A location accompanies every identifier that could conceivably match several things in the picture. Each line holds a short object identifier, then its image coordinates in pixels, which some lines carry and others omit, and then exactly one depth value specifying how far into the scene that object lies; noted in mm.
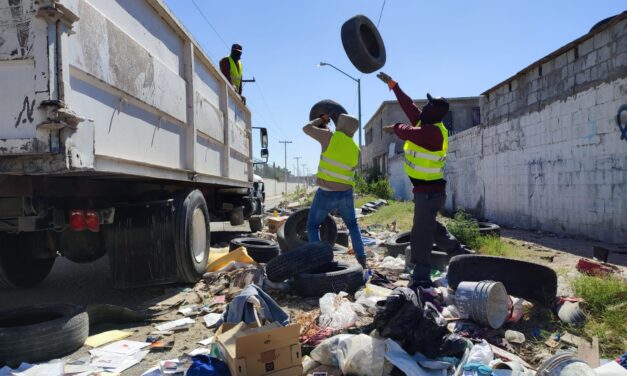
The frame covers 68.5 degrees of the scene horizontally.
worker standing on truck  7844
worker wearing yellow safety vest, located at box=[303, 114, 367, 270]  5293
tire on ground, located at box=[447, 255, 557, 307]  3777
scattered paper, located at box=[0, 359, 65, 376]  2756
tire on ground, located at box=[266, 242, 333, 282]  4500
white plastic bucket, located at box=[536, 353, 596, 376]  2320
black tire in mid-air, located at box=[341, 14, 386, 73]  5688
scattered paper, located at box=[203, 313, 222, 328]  3803
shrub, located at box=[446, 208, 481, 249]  6926
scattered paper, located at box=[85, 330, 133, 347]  3365
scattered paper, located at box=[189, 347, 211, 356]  3117
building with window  25422
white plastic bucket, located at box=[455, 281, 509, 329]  3451
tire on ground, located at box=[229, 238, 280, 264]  6109
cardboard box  2465
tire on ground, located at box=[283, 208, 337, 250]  6188
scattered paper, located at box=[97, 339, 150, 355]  3217
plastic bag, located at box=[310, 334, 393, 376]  2725
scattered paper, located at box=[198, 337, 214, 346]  3355
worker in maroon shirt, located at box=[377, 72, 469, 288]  4473
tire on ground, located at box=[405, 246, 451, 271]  5484
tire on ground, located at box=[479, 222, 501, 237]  7309
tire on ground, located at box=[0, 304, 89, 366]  2936
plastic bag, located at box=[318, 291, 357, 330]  3441
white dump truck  2639
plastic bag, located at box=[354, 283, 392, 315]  3808
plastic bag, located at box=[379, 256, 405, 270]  5652
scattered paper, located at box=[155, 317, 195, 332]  3742
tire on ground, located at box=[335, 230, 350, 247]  7754
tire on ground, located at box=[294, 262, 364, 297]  4410
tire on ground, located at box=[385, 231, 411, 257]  6418
